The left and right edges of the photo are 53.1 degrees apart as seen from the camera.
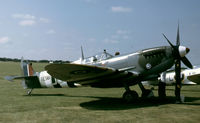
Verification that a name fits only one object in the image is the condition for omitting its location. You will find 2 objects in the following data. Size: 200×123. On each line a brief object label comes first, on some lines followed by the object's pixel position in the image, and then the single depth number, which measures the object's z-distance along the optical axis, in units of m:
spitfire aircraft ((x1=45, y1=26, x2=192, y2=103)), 7.89
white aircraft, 13.52
